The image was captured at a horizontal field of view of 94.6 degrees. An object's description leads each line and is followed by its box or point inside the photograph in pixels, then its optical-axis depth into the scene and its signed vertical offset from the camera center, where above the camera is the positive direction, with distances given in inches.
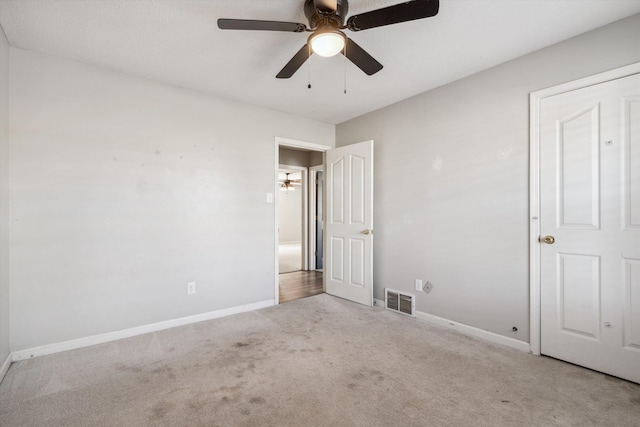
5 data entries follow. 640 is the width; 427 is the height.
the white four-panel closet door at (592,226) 81.4 -5.2
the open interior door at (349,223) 148.5 -6.8
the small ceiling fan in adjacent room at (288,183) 378.9 +36.2
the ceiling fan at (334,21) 62.9 +42.7
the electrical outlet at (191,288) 125.6 -32.9
